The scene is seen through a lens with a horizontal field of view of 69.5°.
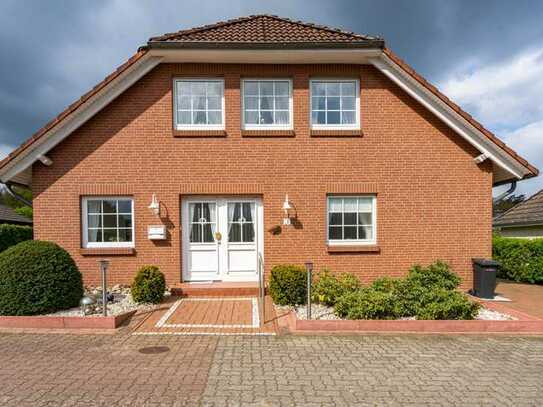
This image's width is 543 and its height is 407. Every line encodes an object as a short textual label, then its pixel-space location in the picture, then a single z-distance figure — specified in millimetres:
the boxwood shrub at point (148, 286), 8289
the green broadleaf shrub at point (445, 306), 6922
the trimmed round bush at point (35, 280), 7051
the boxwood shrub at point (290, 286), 8016
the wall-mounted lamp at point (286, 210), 9773
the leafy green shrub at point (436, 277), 8617
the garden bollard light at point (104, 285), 7160
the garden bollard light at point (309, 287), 6977
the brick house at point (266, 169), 9766
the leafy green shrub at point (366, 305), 6938
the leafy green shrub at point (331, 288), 7980
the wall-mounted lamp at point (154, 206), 9617
